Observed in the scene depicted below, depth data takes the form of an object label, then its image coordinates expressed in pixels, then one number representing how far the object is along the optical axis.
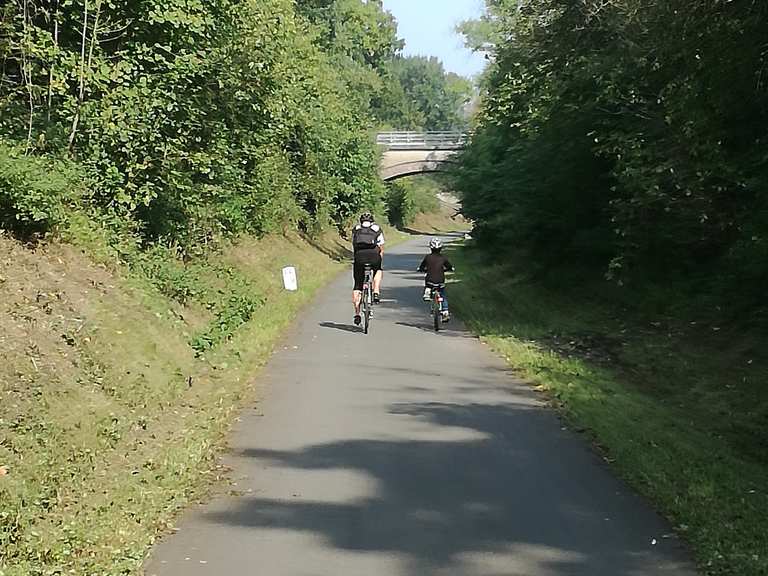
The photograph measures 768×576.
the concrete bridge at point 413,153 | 72.06
